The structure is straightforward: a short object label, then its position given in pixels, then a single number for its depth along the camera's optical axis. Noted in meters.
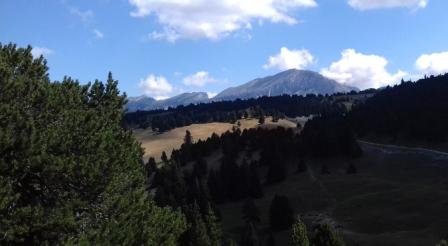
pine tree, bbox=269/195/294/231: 96.00
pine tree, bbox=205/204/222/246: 63.17
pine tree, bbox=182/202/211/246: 58.53
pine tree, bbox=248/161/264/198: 124.16
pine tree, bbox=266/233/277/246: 82.54
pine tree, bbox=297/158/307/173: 133.38
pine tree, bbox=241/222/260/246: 78.25
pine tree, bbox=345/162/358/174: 128.00
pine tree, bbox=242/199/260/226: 98.12
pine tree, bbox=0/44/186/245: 21.72
